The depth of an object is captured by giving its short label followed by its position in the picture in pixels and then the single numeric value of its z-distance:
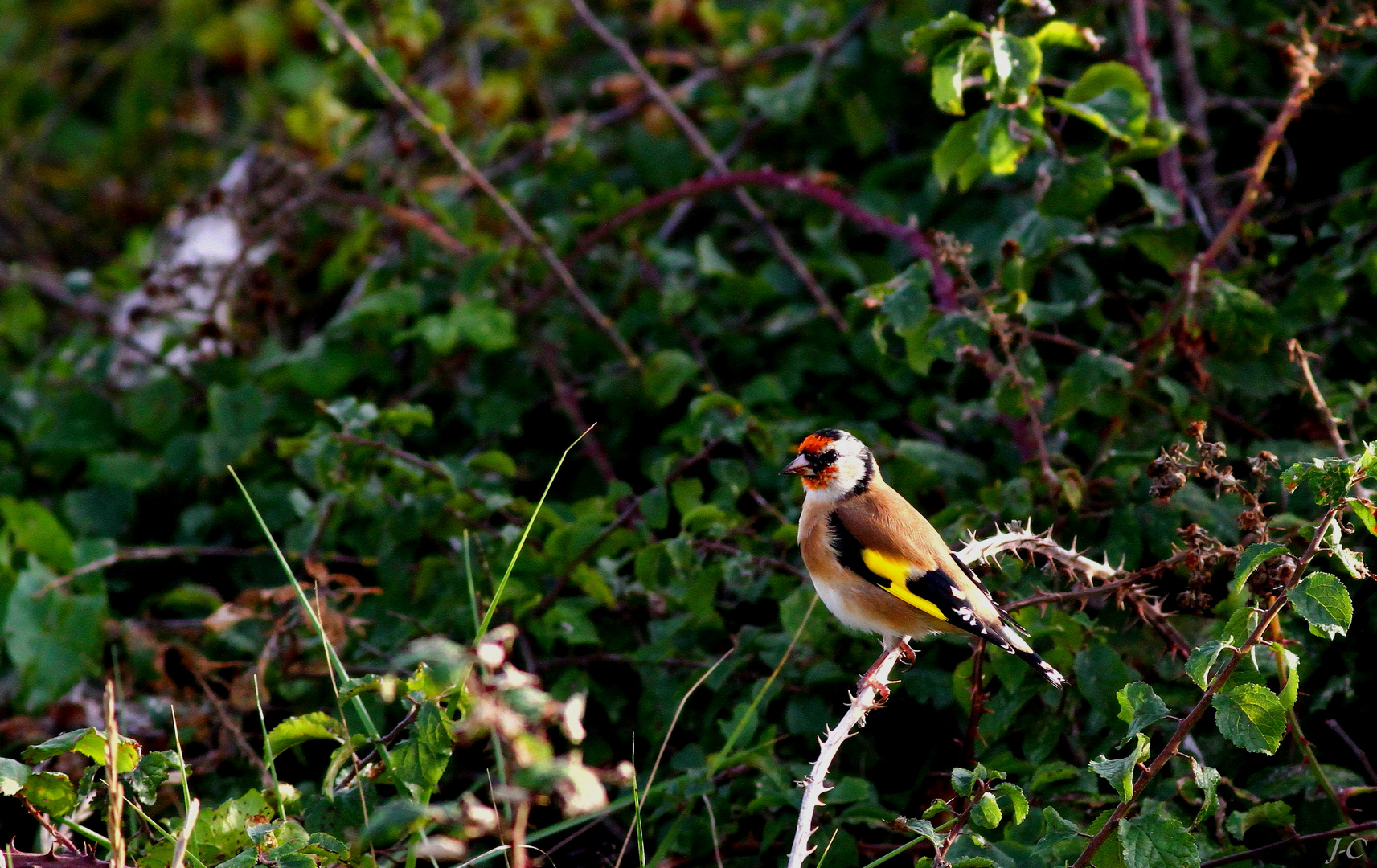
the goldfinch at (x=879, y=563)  6.07
